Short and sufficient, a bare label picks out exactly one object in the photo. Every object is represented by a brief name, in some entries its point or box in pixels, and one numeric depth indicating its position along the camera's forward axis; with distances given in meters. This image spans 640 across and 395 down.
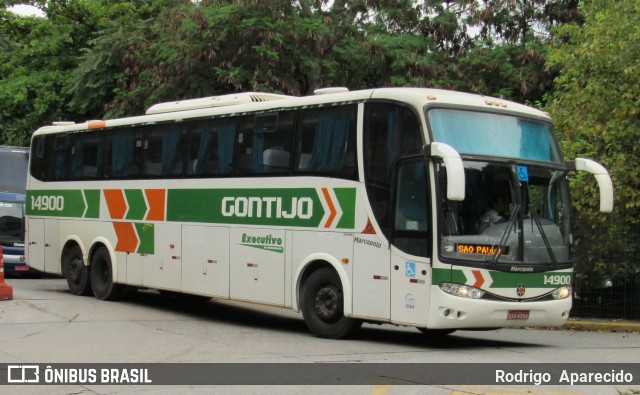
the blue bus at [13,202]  26.77
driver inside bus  12.01
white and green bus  11.96
